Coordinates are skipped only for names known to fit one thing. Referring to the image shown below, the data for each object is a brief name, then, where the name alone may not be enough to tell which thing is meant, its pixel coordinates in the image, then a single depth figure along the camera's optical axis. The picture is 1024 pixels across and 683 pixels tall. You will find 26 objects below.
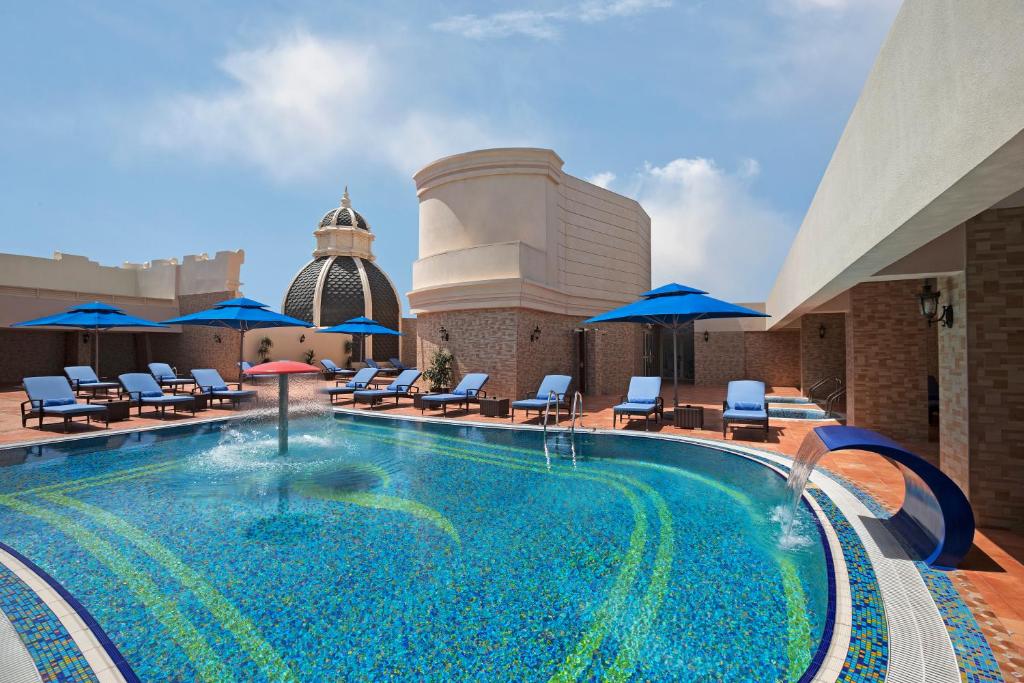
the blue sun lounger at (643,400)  9.74
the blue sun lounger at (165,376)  15.40
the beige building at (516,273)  13.72
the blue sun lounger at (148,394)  11.55
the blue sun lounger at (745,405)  8.73
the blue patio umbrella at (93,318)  13.70
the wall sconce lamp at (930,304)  5.52
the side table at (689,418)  9.80
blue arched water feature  3.56
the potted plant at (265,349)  24.34
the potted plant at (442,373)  14.48
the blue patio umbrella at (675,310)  9.52
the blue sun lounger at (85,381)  14.07
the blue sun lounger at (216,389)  12.83
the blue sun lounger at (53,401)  9.52
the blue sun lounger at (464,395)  12.03
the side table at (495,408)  11.62
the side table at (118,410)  10.63
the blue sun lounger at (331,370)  22.93
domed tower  29.95
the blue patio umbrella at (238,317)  12.32
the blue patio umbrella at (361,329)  17.17
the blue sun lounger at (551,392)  10.83
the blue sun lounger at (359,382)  15.18
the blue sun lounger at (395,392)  13.81
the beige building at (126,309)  20.25
